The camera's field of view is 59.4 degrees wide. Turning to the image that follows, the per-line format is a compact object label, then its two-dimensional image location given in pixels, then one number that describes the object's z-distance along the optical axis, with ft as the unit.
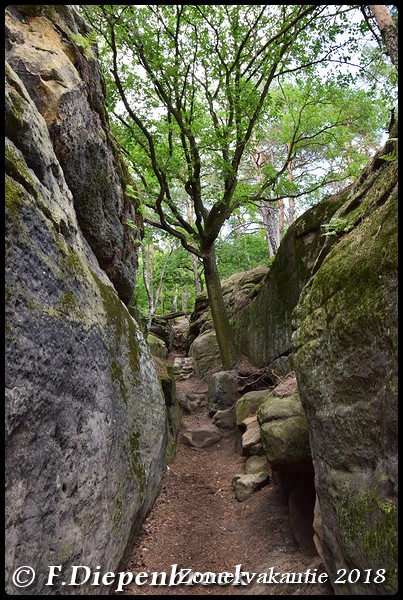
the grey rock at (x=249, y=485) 23.74
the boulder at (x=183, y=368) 52.26
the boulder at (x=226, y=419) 35.76
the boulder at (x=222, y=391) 38.83
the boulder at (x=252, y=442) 27.48
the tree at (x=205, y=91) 35.55
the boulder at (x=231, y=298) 51.55
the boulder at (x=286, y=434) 18.22
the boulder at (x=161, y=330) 64.08
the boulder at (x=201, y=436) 33.88
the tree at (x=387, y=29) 22.65
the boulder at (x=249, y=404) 32.96
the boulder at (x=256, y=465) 25.32
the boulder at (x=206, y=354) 49.98
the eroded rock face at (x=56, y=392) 10.19
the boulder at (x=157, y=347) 49.57
